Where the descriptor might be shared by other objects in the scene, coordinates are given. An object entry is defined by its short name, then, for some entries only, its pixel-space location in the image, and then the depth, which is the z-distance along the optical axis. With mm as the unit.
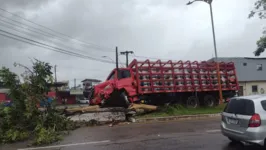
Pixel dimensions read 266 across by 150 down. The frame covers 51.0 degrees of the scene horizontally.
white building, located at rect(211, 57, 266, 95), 40812
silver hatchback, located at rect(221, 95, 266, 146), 6470
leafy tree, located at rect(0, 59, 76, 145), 10539
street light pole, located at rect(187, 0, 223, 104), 17375
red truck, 15234
